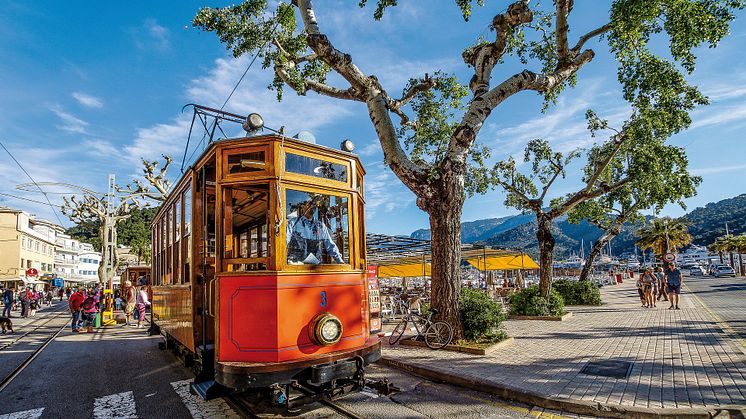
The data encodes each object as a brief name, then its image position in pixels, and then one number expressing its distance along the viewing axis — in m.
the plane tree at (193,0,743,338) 8.93
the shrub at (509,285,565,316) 14.02
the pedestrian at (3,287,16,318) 18.05
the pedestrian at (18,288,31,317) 23.73
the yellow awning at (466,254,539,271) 21.95
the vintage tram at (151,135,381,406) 4.73
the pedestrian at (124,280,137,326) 19.09
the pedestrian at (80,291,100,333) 15.59
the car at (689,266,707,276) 56.16
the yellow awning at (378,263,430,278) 23.33
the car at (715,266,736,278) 49.12
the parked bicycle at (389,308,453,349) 8.87
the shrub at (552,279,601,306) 19.16
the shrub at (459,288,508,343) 8.99
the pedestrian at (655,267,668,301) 20.02
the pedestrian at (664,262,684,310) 15.24
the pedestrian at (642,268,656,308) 17.41
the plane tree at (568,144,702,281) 15.04
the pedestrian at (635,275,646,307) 17.82
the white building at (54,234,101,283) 63.28
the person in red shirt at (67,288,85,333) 15.59
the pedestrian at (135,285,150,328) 17.38
